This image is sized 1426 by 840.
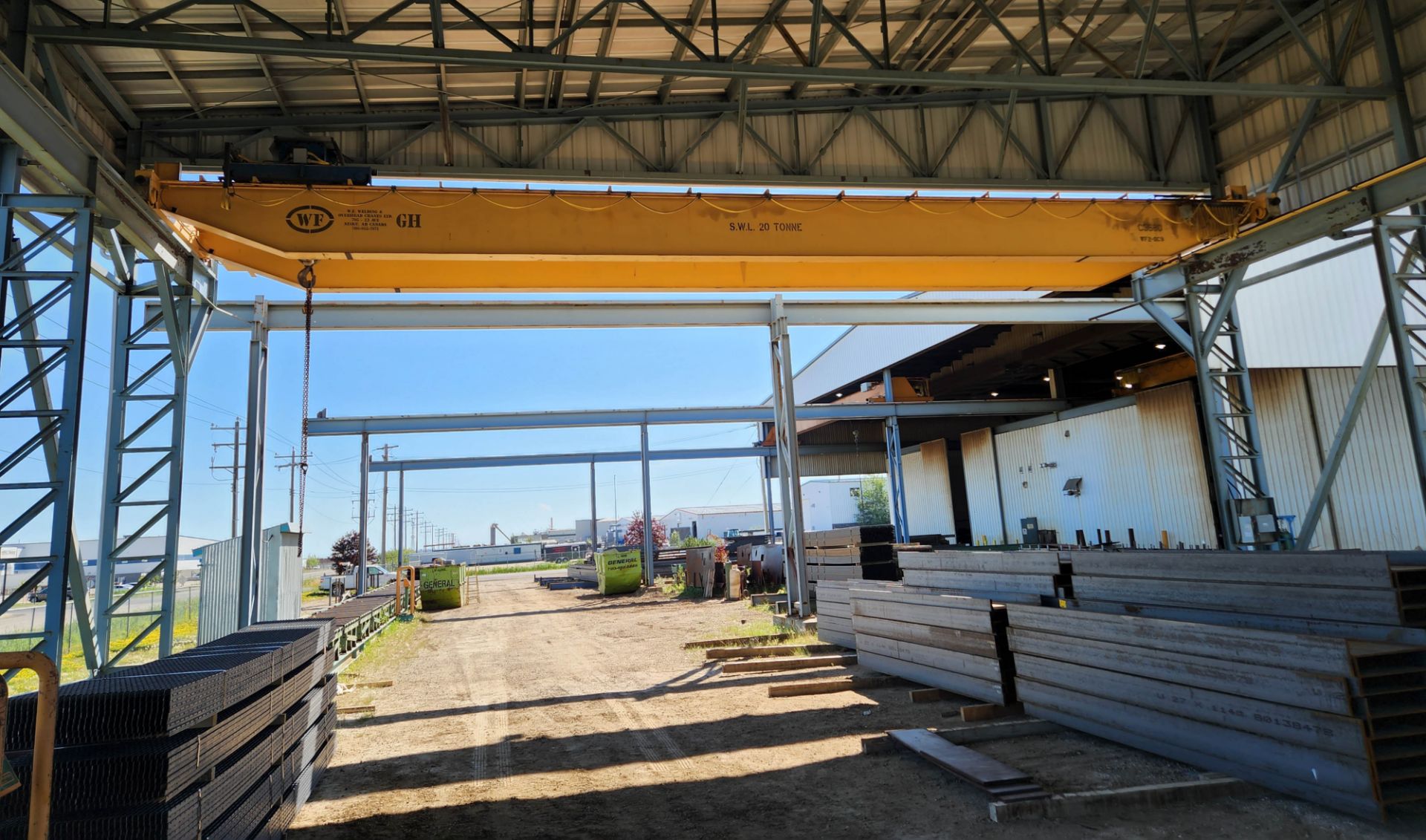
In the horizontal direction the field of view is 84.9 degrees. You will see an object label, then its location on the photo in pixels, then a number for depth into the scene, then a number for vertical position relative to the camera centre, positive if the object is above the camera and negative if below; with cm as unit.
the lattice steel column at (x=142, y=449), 888 +148
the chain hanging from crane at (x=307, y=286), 895 +314
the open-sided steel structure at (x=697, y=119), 704 +506
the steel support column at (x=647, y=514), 2634 +93
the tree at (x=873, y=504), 7662 +248
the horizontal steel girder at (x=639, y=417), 2161 +377
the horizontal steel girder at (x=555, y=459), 3047 +348
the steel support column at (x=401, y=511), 3178 +185
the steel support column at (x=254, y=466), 1123 +146
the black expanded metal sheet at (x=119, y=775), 313 -82
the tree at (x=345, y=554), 4041 +26
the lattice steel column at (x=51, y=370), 664 +182
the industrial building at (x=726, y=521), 8006 +156
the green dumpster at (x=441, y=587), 2228 -97
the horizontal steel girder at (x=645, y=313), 1287 +395
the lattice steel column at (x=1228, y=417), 1100 +133
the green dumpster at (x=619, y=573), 2419 -92
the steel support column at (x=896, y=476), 2294 +145
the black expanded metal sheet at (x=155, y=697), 319 -56
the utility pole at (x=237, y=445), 3175 +554
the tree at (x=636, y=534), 5302 +52
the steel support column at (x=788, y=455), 1331 +136
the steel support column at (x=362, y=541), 2056 +47
